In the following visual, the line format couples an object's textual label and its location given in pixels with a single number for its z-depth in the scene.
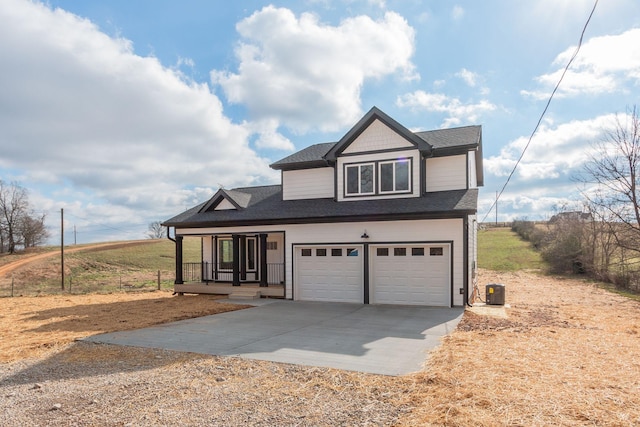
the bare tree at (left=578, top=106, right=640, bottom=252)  19.12
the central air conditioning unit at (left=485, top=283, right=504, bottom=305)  13.94
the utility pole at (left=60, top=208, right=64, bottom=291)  26.87
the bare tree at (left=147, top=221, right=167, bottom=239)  78.38
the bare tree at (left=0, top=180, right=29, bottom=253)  48.69
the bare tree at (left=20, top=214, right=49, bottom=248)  50.09
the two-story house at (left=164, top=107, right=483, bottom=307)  13.56
